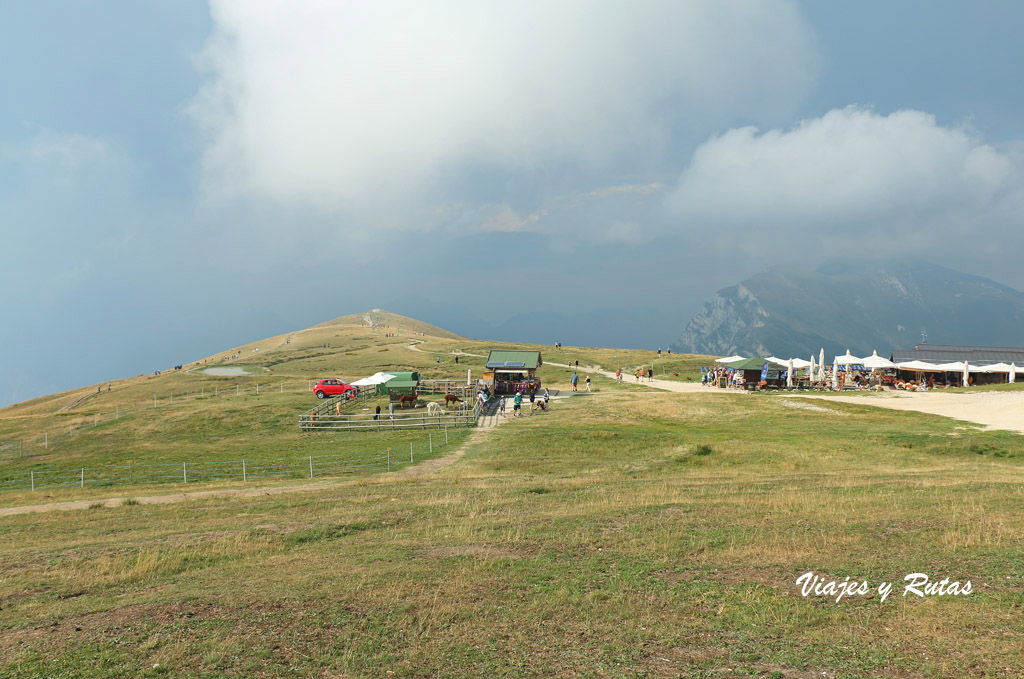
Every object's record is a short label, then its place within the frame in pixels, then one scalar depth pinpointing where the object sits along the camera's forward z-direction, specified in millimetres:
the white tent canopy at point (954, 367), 65250
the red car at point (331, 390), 61469
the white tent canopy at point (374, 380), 52747
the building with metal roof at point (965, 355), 75125
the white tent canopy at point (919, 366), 65812
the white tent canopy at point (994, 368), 63969
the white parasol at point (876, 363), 72250
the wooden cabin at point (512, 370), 58562
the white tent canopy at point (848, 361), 74256
